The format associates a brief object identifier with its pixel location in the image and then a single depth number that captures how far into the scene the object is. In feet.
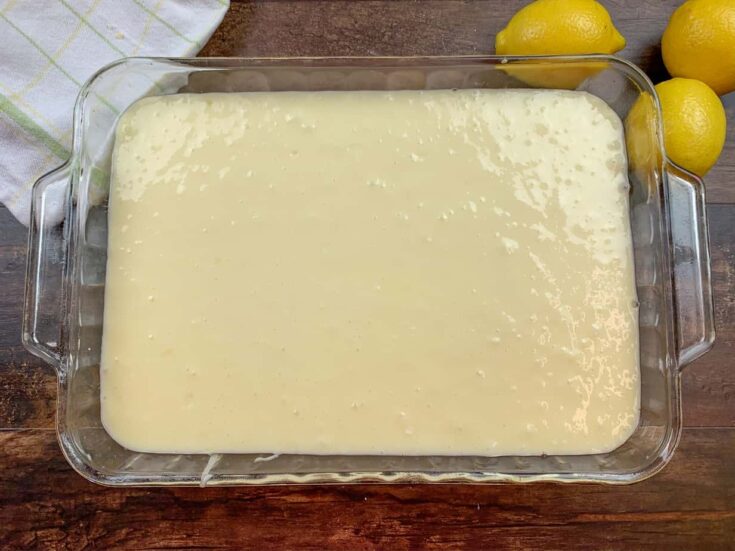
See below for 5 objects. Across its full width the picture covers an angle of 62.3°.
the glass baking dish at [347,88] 1.11
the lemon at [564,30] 1.14
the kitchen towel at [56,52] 1.20
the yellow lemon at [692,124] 1.13
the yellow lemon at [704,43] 1.12
